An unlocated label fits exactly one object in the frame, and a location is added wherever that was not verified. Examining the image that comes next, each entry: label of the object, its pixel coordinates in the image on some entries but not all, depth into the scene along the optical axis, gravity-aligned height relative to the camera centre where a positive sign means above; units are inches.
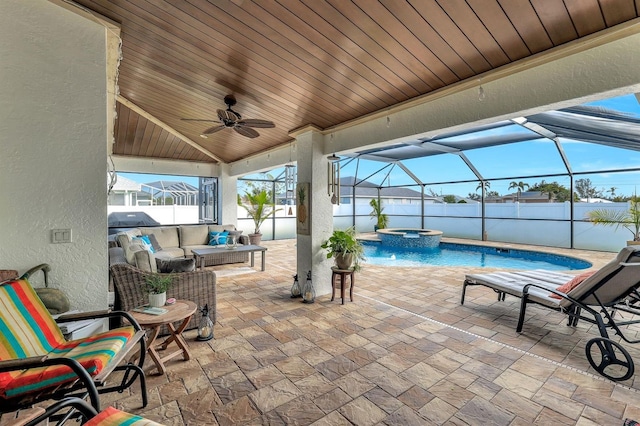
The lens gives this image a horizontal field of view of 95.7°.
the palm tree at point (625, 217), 252.8 -5.9
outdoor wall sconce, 195.2 +21.4
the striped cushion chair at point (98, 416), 47.6 -35.9
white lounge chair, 97.2 -35.2
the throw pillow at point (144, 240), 192.2 -20.3
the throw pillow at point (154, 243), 250.4 -26.8
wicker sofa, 245.7 -26.5
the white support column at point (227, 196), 360.5 +20.2
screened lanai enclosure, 253.3 +41.2
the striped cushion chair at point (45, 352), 60.8 -35.1
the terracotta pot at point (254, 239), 358.0 -33.5
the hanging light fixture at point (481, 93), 114.5 +46.8
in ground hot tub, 411.5 -39.3
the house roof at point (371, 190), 513.3 +39.3
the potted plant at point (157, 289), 105.6 -29.1
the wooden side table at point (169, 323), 95.6 -36.5
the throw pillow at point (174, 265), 135.5 -25.2
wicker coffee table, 231.6 -32.4
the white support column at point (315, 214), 187.2 -1.5
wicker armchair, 119.5 -33.6
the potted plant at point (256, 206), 347.3 +7.3
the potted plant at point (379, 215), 494.3 -6.9
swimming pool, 303.9 -54.8
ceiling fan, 157.6 +50.5
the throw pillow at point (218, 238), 286.8 -26.0
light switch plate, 98.5 -8.0
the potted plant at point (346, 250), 172.6 -23.1
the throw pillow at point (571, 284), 122.5 -31.7
